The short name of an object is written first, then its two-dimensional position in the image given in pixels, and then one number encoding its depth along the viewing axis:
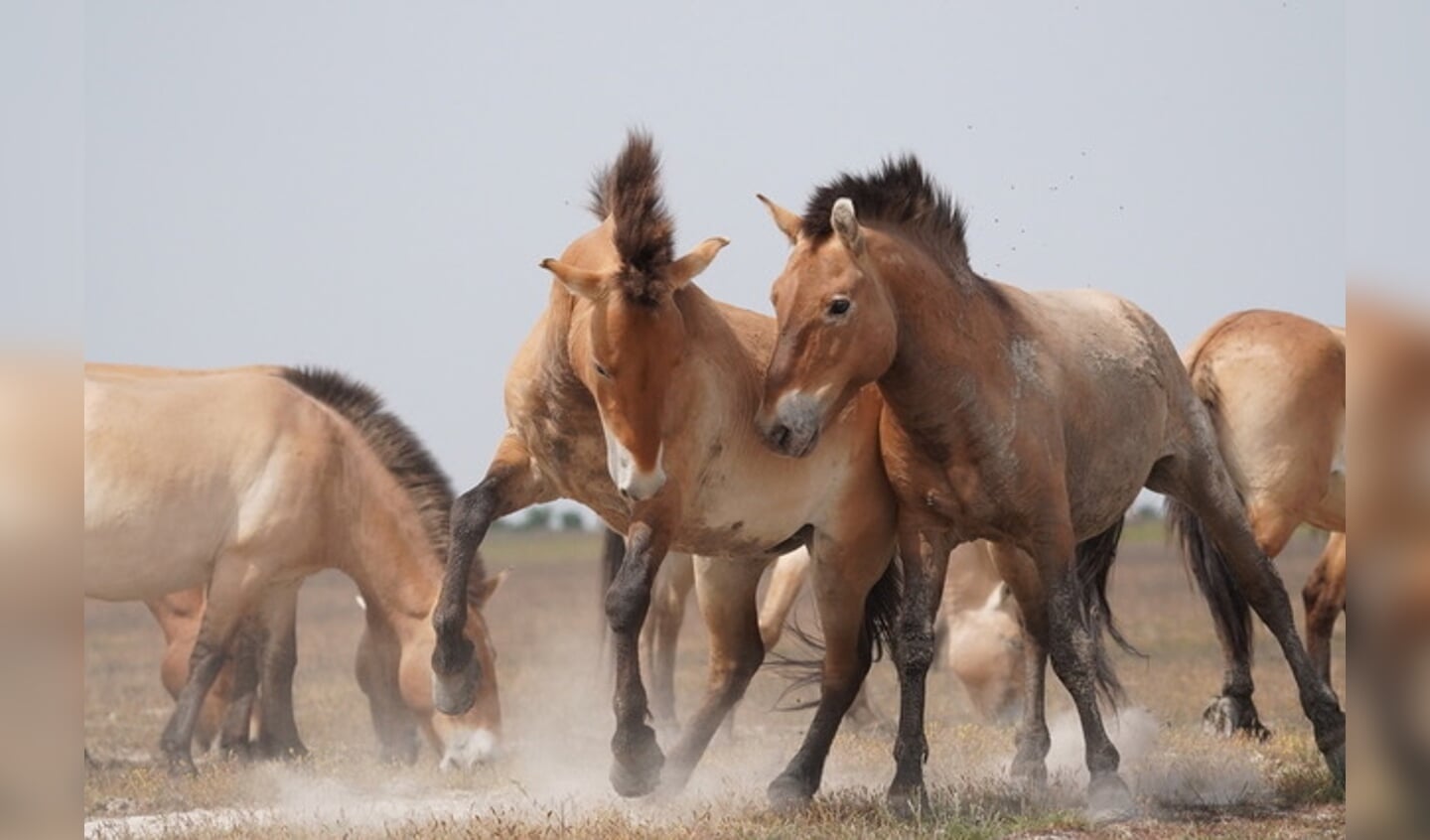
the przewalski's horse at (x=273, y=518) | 21.64
